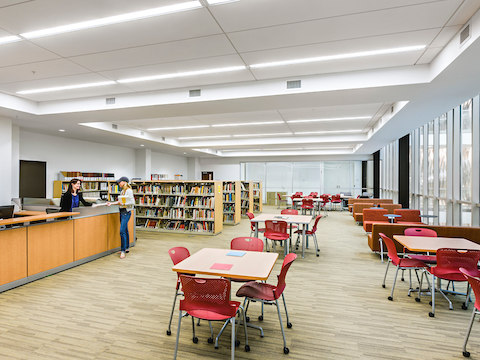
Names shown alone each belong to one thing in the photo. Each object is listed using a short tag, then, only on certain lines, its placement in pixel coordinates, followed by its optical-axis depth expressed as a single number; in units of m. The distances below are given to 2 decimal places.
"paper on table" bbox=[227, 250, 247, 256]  3.35
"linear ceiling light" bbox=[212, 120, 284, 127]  9.41
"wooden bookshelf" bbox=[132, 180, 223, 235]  8.81
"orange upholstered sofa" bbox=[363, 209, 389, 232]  8.47
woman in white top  6.23
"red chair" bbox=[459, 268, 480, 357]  2.62
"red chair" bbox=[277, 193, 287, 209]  16.67
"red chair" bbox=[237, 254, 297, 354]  2.89
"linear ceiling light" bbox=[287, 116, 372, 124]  8.54
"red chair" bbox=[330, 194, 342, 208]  15.03
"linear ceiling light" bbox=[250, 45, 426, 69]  4.08
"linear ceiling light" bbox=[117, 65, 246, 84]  4.84
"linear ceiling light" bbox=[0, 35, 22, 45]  3.78
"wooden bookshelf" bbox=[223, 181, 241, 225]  10.56
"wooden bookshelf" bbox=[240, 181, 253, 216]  12.16
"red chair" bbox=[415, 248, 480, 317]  3.50
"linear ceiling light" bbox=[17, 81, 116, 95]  5.57
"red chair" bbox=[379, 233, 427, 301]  4.05
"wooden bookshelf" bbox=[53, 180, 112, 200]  10.18
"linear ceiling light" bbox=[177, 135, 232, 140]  12.41
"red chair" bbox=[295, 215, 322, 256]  6.25
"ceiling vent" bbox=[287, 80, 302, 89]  5.23
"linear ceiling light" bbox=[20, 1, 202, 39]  3.09
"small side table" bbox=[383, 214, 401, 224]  7.62
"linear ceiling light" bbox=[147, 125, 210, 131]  10.11
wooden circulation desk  4.27
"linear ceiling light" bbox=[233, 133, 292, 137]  11.96
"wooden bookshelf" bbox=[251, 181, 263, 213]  14.08
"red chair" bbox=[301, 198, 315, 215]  11.96
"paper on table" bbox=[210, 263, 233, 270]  2.84
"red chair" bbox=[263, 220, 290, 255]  5.79
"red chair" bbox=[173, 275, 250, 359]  2.45
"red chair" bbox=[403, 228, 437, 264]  4.51
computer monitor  4.79
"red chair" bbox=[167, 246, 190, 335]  3.16
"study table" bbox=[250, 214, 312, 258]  6.14
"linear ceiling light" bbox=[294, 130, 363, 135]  11.09
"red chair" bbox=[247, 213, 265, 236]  6.62
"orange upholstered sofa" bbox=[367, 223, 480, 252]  5.12
